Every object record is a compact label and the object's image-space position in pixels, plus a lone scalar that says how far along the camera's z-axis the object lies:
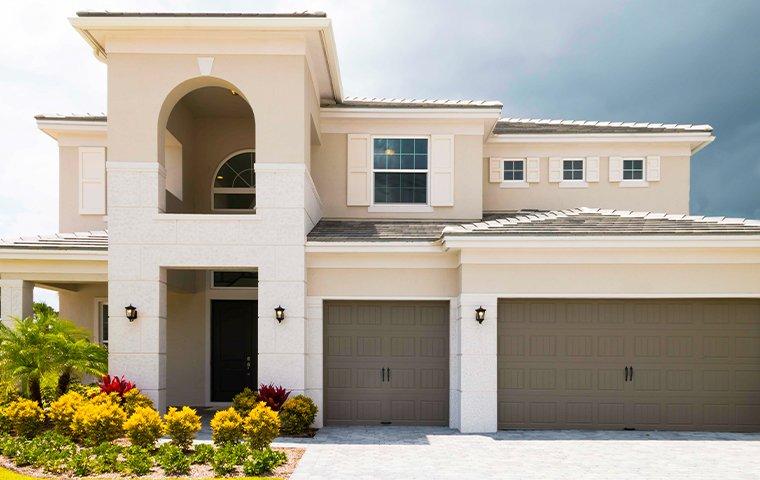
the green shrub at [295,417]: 11.99
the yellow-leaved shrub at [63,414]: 10.95
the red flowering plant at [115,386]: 12.09
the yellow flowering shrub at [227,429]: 10.21
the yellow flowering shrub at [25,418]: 11.03
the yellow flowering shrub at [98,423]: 10.38
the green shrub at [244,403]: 11.99
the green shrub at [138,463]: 9.17
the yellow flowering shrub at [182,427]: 10.08
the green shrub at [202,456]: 9.57
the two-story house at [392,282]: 12.76
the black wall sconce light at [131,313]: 12.68
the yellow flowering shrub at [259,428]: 10.02
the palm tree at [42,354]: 12.03
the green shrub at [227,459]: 9.13
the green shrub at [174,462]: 9.20
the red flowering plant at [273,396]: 12.22
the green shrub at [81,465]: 9.18
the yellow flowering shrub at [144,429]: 10.09
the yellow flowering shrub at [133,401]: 11.80
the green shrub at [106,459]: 9.31
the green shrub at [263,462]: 9.20
